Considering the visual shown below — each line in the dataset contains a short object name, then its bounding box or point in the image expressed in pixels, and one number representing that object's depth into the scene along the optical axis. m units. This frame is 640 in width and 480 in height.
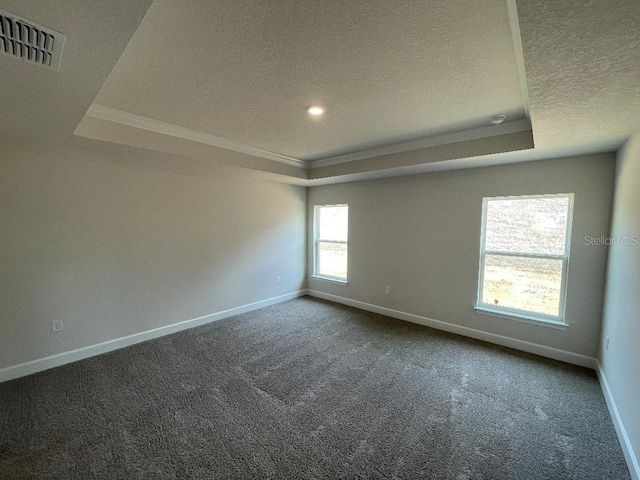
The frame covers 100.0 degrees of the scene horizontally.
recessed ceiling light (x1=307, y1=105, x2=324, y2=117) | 2.39
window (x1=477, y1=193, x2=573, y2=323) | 3.03
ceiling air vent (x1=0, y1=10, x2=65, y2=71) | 1.14
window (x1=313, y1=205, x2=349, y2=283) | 5.09
